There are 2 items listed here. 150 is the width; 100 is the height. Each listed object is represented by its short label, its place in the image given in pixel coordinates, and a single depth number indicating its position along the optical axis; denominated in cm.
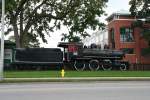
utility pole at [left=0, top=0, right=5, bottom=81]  2852
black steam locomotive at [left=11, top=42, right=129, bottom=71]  4781
